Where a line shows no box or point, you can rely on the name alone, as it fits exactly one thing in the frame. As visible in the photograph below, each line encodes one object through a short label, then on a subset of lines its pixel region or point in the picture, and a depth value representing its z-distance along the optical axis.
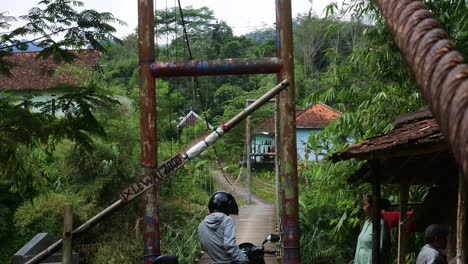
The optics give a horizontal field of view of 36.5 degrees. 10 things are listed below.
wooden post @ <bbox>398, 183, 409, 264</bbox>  6.19
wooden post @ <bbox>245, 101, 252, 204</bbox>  25.64
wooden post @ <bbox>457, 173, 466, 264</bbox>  3.84
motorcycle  5.42
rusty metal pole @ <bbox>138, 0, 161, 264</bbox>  5.98
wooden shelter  5.51
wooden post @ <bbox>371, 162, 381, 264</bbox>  6.25
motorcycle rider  5.17
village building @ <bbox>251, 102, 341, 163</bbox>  34.38
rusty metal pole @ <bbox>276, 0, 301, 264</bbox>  5.99
